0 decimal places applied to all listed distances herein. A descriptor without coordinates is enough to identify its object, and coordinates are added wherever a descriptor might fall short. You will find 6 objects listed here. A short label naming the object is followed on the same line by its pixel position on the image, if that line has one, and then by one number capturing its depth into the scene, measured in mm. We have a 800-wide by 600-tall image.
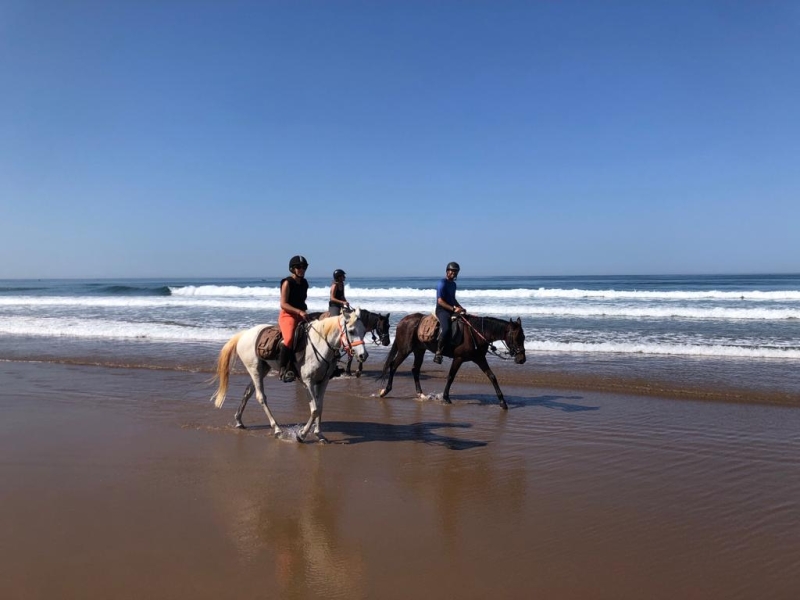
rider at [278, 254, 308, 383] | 6703
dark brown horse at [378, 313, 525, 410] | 8977
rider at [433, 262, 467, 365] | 9070
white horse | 6227
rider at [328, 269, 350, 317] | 10250
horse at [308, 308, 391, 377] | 10500
